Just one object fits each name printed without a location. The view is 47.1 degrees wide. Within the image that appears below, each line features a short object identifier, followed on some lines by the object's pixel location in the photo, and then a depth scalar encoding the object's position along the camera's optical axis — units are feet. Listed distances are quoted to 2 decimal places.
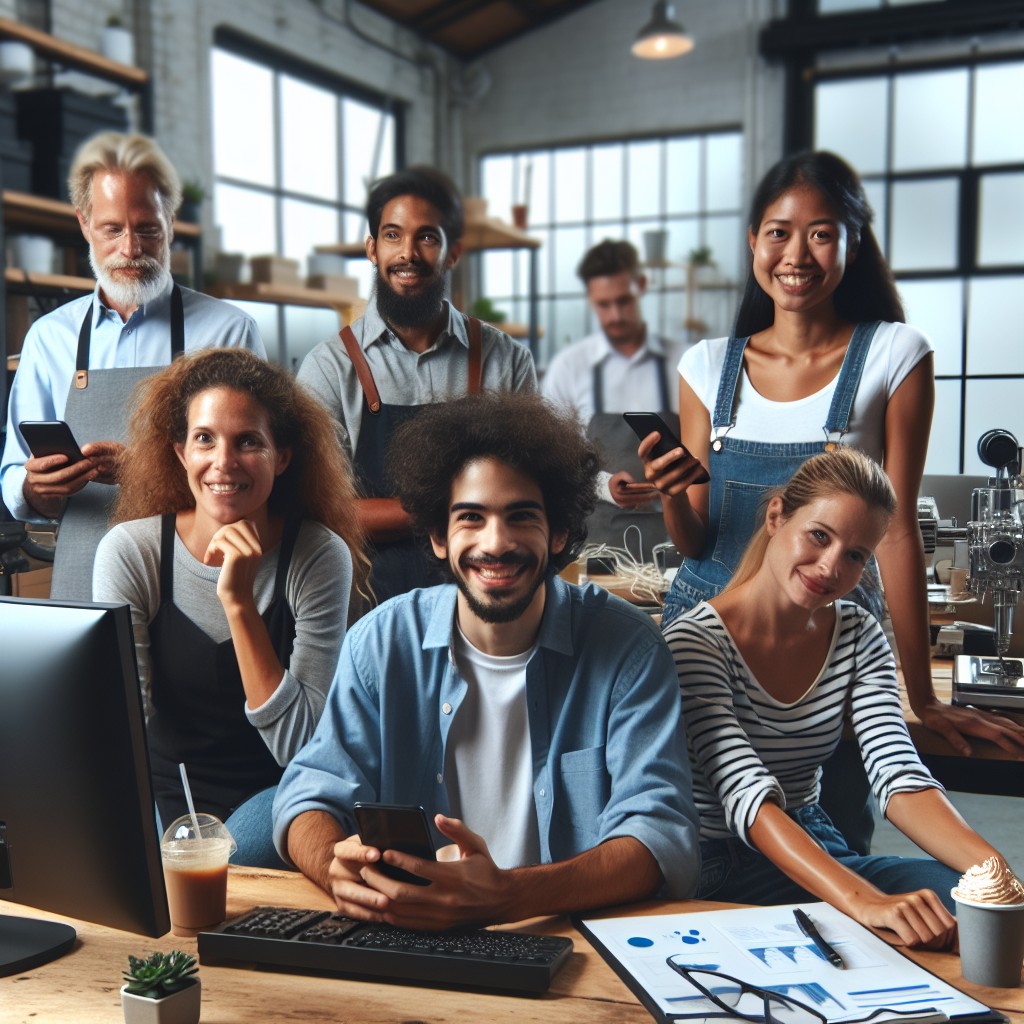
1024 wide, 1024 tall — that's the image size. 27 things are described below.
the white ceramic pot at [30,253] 14.76
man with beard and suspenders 8.77
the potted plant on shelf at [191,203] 18.29
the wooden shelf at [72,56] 15.06
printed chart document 3.51
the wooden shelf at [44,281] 14.38
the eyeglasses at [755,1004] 3.42
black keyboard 3.68
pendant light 21.71
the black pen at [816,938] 3.82
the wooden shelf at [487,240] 21.47
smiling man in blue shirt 5.05
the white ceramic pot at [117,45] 17.94
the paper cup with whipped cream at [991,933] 3.67
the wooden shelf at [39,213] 14.62
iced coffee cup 4.15
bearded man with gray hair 8.06
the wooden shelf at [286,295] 19.86
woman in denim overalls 6.92
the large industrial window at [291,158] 22.21
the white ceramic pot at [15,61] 14.89
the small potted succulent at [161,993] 3.38
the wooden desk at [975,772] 7.02
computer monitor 3.62
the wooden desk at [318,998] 3.53
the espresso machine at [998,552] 7.44
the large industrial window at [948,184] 24.97
